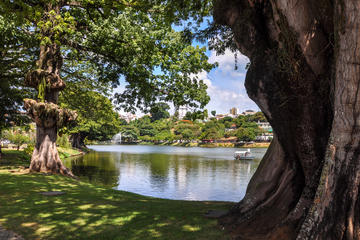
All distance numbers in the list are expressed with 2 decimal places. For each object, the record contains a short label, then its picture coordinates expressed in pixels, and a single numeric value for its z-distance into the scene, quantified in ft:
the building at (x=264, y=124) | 461.12
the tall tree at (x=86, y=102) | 75.72
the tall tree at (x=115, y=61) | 46.96
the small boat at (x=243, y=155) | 152.25
